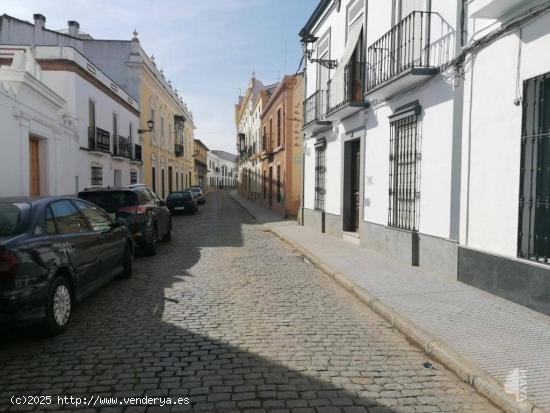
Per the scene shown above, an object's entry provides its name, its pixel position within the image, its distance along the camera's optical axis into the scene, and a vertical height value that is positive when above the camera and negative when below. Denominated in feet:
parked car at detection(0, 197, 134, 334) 12.89 -2.59
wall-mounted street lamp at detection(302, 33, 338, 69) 46.88 +15.56
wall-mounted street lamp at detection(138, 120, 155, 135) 80.94 +10.16
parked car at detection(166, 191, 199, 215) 73.15 -3.28
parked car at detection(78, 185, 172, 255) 30.19 -1.81
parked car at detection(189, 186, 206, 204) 100.56 -2.57
